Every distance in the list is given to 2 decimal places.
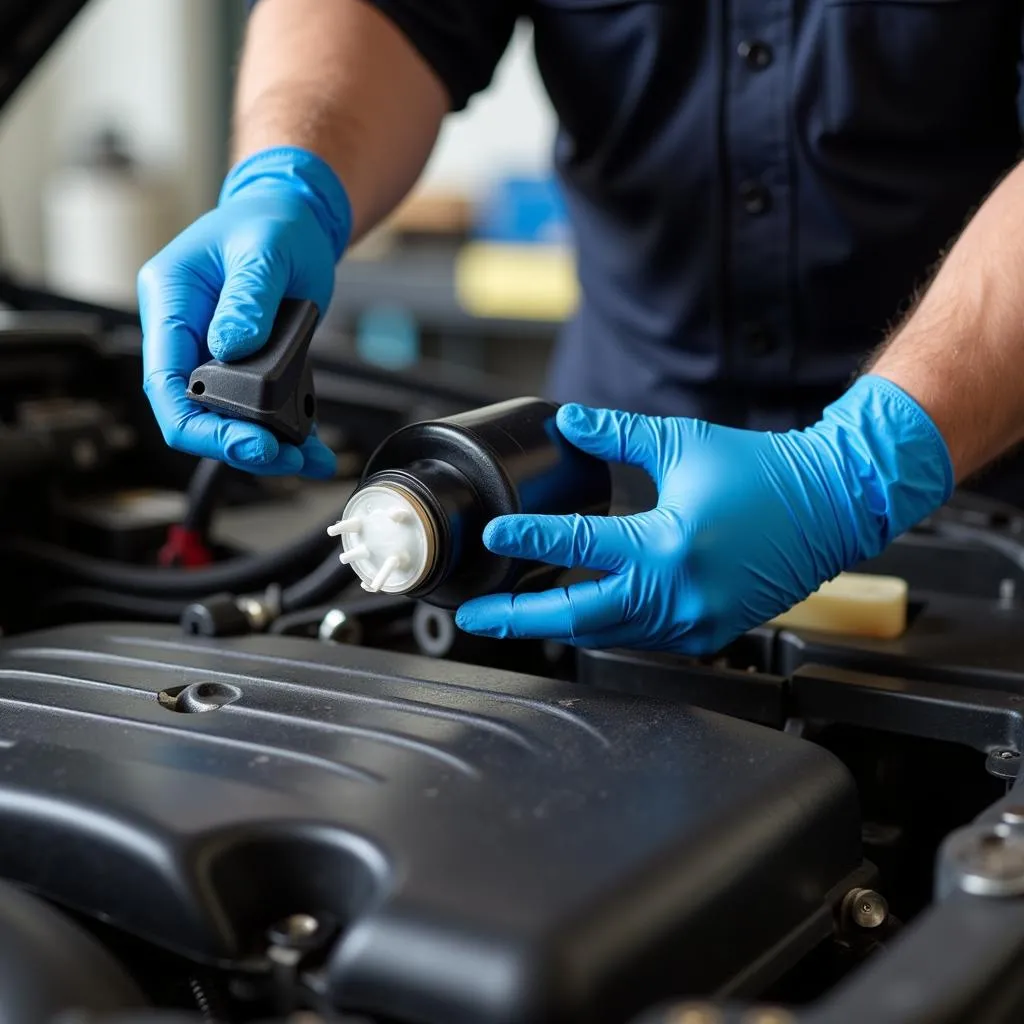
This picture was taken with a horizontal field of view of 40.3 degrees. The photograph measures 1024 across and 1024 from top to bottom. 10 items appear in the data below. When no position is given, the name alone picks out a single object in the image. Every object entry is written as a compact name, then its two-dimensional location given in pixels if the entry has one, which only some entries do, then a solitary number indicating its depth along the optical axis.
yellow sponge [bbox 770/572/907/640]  0.82
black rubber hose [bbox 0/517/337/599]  0.97
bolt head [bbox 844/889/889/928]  0.63
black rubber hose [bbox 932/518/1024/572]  0.92
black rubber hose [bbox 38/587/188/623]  0.99
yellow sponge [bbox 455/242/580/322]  3.37
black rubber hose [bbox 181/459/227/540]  0.99
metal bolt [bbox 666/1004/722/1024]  0.42
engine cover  0.49
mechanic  0.79
